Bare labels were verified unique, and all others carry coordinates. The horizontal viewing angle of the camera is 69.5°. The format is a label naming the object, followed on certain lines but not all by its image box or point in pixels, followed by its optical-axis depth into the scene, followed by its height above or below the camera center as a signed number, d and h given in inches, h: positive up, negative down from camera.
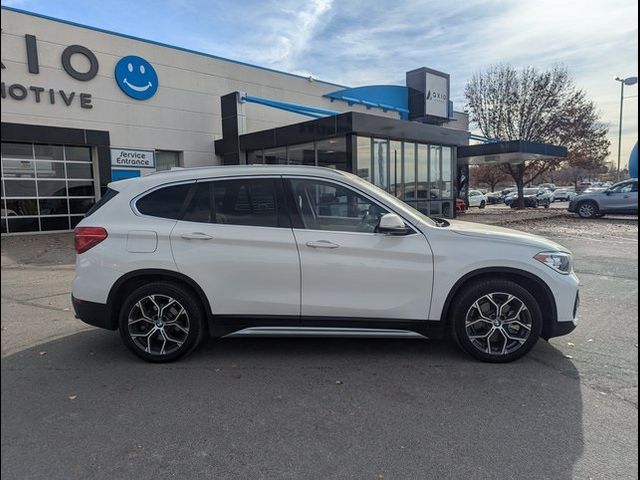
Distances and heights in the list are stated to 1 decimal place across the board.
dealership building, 627.5 +105.2
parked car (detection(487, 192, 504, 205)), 1796.1 -16.7
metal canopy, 950.4 +92.3
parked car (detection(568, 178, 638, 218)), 750.5 -15.6
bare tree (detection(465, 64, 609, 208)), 1147.3 +205.6
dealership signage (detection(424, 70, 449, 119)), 946.1 +210.9
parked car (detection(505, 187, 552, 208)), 1296.8 -15.0
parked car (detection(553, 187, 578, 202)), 1818.4 -6.0
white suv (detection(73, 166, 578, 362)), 160.7 -26.8
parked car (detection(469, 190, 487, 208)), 1437.6 -12.3
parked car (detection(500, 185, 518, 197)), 1887.7 +10.9
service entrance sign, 722.2 +69.8
